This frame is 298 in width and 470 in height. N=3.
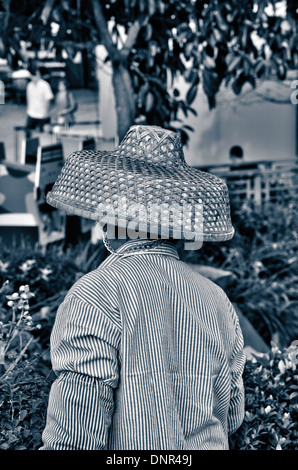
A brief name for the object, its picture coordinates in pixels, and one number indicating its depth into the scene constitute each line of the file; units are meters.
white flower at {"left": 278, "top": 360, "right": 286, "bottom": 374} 2.88
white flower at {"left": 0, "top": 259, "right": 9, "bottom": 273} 4.11
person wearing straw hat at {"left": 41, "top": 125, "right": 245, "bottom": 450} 1.58
